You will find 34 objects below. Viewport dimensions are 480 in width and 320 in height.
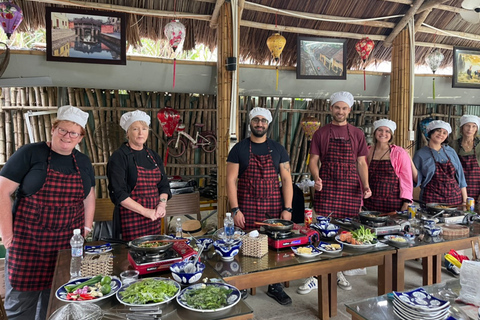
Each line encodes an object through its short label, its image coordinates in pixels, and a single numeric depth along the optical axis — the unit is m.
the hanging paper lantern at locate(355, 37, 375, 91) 5.97
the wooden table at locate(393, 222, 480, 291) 2.74
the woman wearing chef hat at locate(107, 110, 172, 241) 3.03
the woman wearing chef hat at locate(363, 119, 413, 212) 4.19
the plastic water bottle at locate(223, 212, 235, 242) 2.71
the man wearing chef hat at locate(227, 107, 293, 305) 3.58
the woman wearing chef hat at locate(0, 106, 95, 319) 2.62
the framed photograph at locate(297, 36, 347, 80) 5.90
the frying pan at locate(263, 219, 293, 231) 2.66
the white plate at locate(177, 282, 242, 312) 1.72
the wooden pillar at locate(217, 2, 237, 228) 4.98
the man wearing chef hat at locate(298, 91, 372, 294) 4.03
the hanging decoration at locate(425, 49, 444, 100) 6.35
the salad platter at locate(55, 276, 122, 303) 1.80
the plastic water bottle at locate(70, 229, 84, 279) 2.16
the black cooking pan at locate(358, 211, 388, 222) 3.15
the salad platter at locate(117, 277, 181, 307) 1.75
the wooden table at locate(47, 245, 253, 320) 1.69
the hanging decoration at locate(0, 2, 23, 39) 4.01
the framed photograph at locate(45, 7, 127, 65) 4.67
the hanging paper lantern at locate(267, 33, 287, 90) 5.39
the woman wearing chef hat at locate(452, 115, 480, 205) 4.93
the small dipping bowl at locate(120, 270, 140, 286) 2.01
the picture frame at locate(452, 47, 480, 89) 6.86
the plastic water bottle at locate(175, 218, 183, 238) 2.87
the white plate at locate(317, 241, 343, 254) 2.55
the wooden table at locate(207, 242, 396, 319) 2.24
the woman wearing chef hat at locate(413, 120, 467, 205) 4.48
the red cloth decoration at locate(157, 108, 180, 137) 6.32
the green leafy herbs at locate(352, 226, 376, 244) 2.76
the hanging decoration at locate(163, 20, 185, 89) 4.80
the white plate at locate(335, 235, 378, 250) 2.68
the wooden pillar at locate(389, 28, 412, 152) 6.21
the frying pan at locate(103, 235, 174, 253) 2.22
